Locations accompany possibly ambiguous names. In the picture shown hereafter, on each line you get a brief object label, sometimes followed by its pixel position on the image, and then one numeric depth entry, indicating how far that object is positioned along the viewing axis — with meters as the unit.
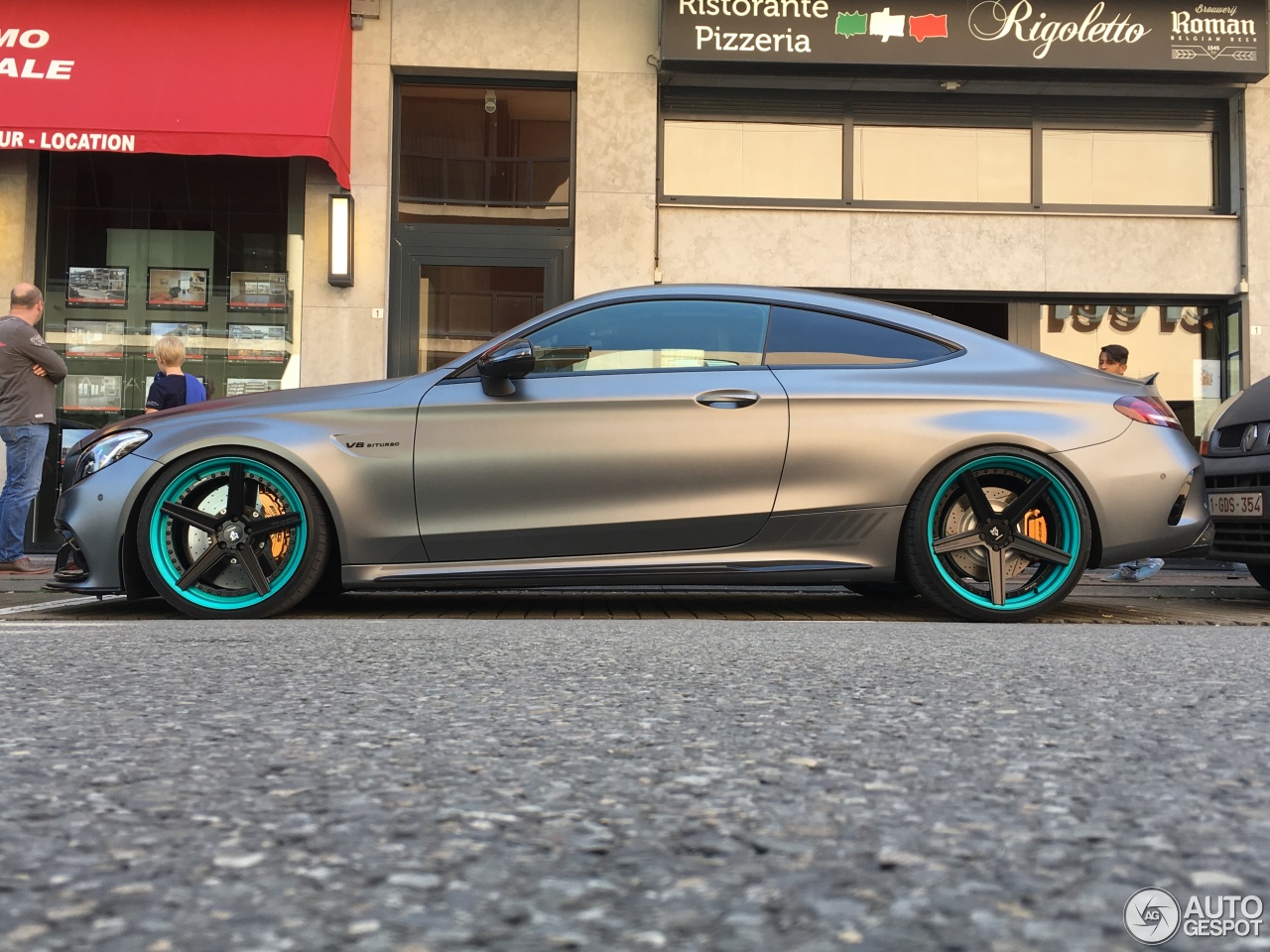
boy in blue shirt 7.73
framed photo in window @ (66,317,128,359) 10.38
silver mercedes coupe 4.86
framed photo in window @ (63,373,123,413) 10.33
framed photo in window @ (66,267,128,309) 10.42
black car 5.84
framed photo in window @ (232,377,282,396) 10.38
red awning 9.09
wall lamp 10.19
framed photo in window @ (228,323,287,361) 10.42
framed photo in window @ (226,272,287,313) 10.41
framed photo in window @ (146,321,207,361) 10.38
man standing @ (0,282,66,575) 7.48
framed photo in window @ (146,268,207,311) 10.44
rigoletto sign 10.19
